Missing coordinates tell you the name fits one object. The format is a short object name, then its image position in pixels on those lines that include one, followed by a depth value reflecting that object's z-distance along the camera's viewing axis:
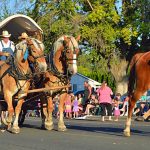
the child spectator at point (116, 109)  23.51
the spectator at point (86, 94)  26.33
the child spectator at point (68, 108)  25.83
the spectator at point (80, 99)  27.42
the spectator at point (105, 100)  23.22
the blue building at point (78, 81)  43.80
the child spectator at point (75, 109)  26.30
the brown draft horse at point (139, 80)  12.62
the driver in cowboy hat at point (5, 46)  14.29
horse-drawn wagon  13.05
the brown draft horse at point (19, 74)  13.00
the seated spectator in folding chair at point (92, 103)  26.98
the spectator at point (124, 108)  25.97
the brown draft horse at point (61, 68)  13.30
